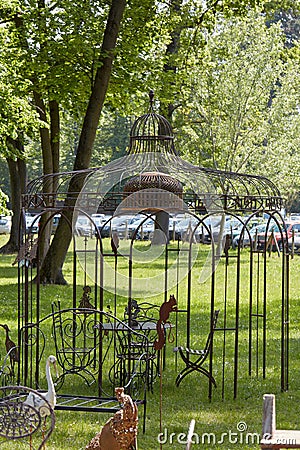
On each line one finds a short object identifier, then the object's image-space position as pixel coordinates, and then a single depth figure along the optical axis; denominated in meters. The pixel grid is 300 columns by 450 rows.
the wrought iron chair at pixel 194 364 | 17.29
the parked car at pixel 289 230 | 64.93
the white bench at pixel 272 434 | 8.18
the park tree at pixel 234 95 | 55.62
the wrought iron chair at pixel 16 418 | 9.43
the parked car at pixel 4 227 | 93.94
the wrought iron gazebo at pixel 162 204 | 17.54
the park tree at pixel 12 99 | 34.18
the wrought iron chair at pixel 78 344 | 17.47
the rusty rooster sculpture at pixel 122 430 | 10.36
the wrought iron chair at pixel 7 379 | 17.21
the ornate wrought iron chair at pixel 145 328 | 17.55
